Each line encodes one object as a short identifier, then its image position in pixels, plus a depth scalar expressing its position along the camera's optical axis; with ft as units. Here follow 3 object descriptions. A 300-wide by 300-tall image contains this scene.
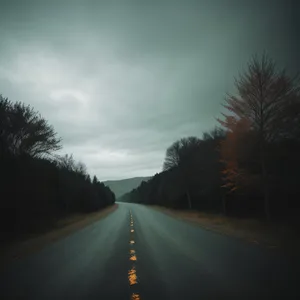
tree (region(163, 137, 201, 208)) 153.48
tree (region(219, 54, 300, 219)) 55.06
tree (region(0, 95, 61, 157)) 60.23
